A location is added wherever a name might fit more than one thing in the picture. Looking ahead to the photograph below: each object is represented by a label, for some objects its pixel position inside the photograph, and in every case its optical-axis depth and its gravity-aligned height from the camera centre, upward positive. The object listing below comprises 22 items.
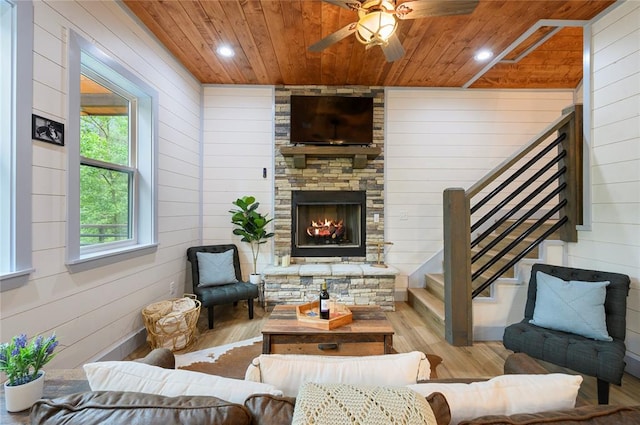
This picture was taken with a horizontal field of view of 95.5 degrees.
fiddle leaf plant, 3.78 -0.15
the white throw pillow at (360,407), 0.68 -0.48
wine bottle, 2.17 -0.70
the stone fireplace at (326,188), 4.15 +0.33
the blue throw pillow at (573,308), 2.10 -0.72
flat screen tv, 4.02 +1.27
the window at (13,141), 1.59 +0.38
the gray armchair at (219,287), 3.19 -0.89
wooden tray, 2.10 -0.80
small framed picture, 1.73 +0.49
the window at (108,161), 2.02 +0.43
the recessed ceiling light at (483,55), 3.30 +1.82
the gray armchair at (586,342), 1.85 -0.91
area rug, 2.38 -1.30
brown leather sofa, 0.72 -0.51
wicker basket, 2.55 -1.02
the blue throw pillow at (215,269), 3.45 -0.71
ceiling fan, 1.92 +1.36
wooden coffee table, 2.05 -0.92
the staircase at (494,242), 2.71 -0.28
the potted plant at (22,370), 1.00 -0.57
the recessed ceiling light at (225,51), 3.16 +1.77
